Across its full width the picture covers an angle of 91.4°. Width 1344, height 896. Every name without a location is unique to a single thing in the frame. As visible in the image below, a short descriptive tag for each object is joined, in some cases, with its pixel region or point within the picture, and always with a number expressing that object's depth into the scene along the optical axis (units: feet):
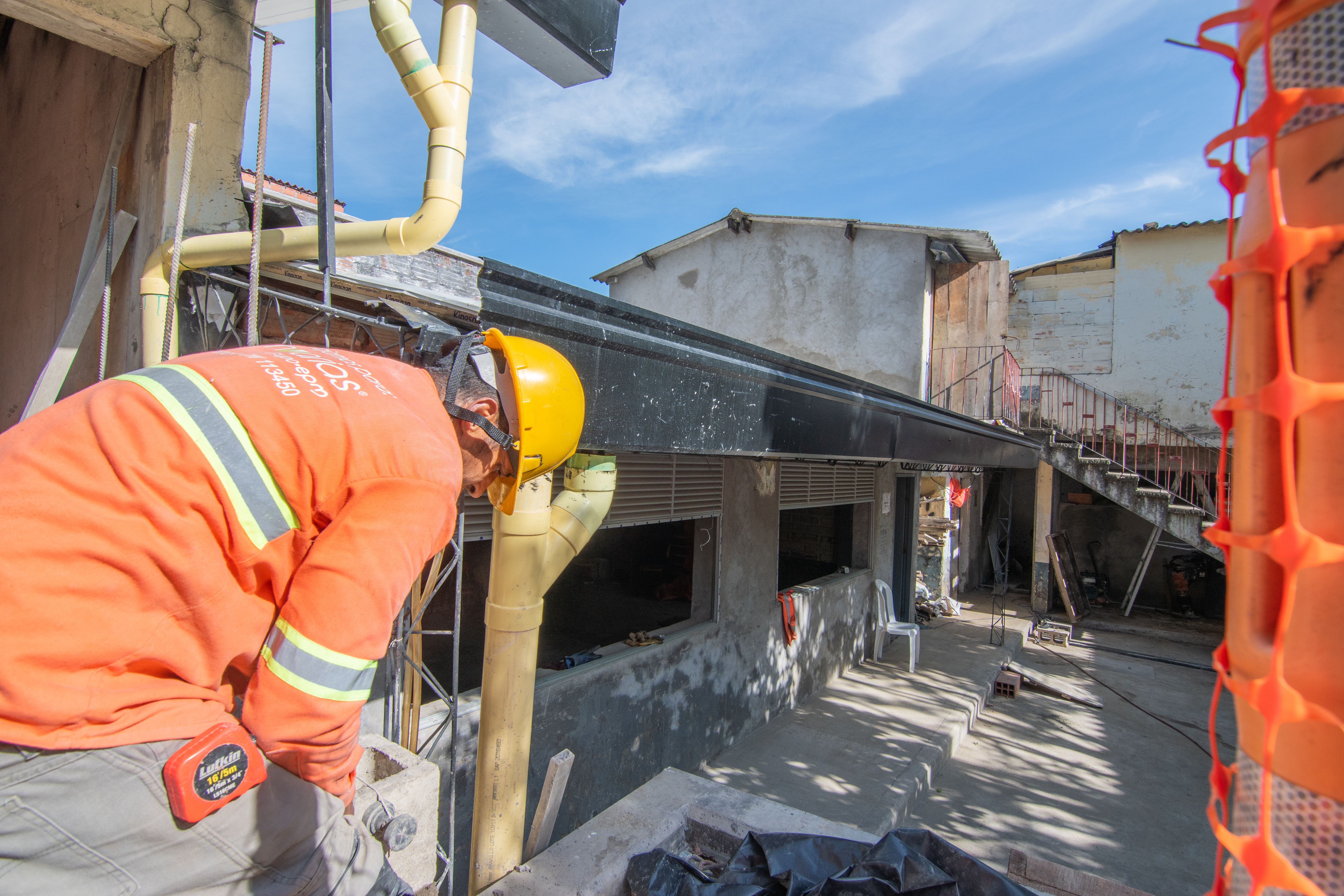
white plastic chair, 31.55
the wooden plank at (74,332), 10.66
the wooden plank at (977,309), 41.37
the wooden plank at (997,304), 41.57
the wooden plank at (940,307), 40.42
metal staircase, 39.34
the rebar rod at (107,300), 10.15
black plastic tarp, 6.96
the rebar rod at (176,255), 9.26
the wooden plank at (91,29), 9.32
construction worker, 3.81
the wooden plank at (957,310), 41.19
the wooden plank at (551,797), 8.86
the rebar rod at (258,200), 7.93
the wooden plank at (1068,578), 42.60
